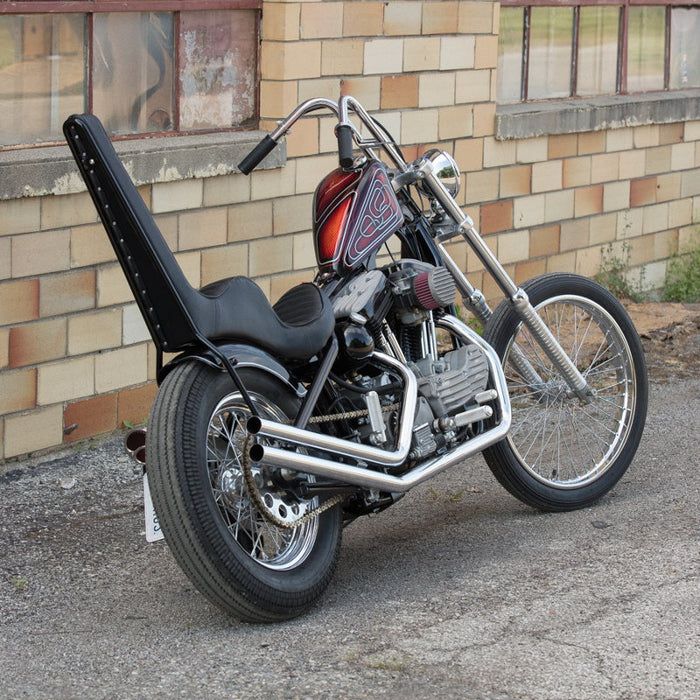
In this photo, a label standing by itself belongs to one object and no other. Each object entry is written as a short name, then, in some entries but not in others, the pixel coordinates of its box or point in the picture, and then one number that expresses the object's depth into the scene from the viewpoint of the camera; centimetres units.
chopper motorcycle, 573
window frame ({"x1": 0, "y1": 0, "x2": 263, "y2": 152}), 850
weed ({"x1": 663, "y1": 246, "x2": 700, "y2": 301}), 1435
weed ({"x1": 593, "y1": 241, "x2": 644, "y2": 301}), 1358
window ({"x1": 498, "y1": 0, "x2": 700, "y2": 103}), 1269
